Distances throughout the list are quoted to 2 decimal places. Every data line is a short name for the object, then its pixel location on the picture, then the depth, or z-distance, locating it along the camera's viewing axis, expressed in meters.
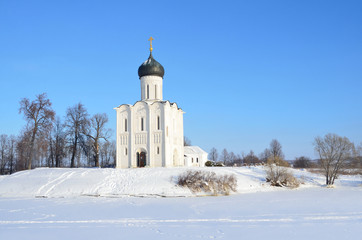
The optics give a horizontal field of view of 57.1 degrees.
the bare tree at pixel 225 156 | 85.15
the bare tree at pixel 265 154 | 80.38
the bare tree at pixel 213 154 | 82.74
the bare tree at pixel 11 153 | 50.27
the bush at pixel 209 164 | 41.63
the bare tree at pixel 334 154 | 30.00
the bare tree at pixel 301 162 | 70.04
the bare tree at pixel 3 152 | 50.71
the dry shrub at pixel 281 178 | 27.31
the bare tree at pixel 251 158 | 78.81
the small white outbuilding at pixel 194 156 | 43.17
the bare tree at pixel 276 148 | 69.30
